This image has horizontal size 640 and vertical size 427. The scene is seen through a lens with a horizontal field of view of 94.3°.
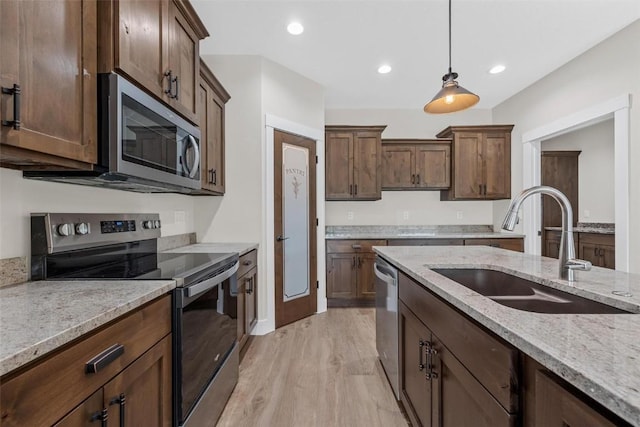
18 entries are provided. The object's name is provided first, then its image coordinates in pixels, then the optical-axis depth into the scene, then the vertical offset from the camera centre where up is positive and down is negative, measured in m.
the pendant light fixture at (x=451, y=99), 2.04 +0.81
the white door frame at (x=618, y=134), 2.57 +0.73
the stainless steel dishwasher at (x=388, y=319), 1.83 -0.73
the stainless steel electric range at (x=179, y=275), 1.23 -0.29
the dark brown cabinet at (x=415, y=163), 4.24 +0.71
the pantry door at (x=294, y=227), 3.14 -0.16
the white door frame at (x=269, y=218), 3.00 -0.06
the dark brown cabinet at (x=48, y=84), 0.82 +0.40
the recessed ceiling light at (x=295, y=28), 2.58 +1.63
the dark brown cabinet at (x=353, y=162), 3.98 +0.68
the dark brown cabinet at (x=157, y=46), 1.16 +0.78
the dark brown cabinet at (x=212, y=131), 2.35 +0.71
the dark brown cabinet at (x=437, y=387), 0.87 -0.66
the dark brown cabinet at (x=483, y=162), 4.17 +0.71
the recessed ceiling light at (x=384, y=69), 3.31 +1.63
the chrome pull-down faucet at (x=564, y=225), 1.17 -0.05
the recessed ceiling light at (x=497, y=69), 3.33 +1.64
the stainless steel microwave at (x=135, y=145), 1.14 +0.31
